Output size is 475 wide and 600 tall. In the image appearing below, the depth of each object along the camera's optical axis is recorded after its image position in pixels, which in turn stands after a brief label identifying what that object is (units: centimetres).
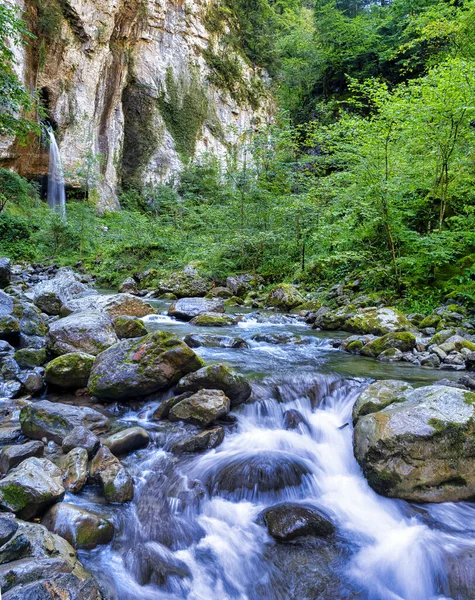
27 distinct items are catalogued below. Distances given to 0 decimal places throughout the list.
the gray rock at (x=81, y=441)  305
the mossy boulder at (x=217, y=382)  402
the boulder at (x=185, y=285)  1223
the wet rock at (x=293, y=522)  268
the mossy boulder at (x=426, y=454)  290
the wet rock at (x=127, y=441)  325
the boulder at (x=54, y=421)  325
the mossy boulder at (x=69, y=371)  423
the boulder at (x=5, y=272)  991
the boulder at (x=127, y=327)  585
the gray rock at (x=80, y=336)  497
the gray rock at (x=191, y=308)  871
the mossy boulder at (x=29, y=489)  230
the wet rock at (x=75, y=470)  273
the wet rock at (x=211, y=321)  811
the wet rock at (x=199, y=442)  343
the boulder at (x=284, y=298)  984
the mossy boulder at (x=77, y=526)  235
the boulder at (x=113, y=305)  729
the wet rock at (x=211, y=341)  629
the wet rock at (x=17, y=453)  275
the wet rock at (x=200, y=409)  372
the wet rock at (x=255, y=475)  311
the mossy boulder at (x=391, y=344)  595
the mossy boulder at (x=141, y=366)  404
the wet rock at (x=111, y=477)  276
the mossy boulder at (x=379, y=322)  680
